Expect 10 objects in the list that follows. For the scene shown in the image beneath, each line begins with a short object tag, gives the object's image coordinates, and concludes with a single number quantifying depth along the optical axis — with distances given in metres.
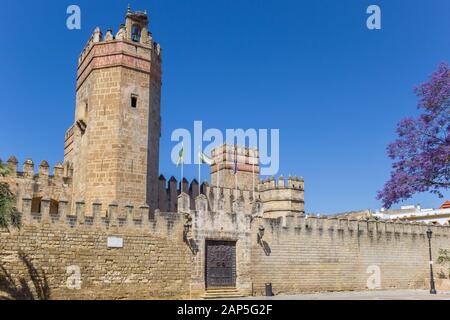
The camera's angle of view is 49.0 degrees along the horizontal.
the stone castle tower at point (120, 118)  20.27
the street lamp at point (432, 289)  21.02
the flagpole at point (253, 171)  31.44
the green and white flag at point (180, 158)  24.55
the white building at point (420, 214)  40.81
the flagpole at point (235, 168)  25.78
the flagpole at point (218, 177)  30.61
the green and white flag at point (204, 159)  28.38
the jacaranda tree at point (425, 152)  16.45
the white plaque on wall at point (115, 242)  17.34
